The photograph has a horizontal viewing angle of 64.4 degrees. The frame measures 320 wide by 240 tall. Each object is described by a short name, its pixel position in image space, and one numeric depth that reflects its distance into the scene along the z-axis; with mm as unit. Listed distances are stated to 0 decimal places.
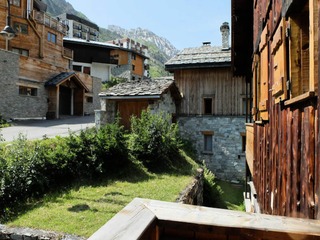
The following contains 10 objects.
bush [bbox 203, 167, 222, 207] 11805
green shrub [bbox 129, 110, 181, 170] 11086
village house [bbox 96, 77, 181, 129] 14172
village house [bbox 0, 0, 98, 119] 17886
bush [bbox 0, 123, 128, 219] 6988
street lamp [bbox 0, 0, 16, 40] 11961
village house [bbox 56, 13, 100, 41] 65675
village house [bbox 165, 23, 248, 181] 16641
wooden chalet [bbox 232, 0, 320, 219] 1841
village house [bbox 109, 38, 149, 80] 43844
